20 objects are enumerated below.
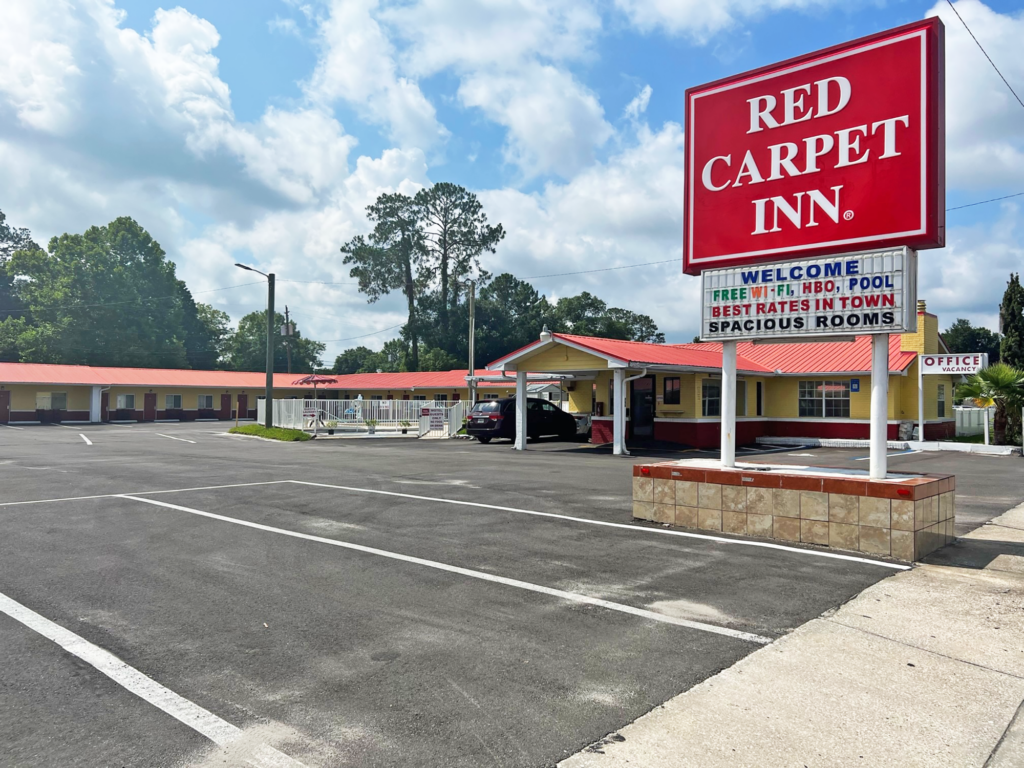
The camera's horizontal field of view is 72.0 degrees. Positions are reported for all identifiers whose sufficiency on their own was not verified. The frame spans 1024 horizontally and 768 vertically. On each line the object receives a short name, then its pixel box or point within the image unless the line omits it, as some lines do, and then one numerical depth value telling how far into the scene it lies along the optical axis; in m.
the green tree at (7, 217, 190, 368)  65.06
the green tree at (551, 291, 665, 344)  76.31
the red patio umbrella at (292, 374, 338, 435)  42.50
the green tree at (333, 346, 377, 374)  89.50
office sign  22.73
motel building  23.11
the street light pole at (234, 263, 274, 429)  31.58
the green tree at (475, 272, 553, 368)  71.94
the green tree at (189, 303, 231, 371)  84.19
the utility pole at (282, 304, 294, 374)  37.84
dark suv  26.30
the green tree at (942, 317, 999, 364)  80.44
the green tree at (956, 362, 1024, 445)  22.05
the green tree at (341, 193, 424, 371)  67.69
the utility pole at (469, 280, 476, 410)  33.50
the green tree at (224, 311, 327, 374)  82.88
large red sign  7.73
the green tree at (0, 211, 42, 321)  80.19
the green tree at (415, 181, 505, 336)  68.94
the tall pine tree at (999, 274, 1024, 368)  40.56
